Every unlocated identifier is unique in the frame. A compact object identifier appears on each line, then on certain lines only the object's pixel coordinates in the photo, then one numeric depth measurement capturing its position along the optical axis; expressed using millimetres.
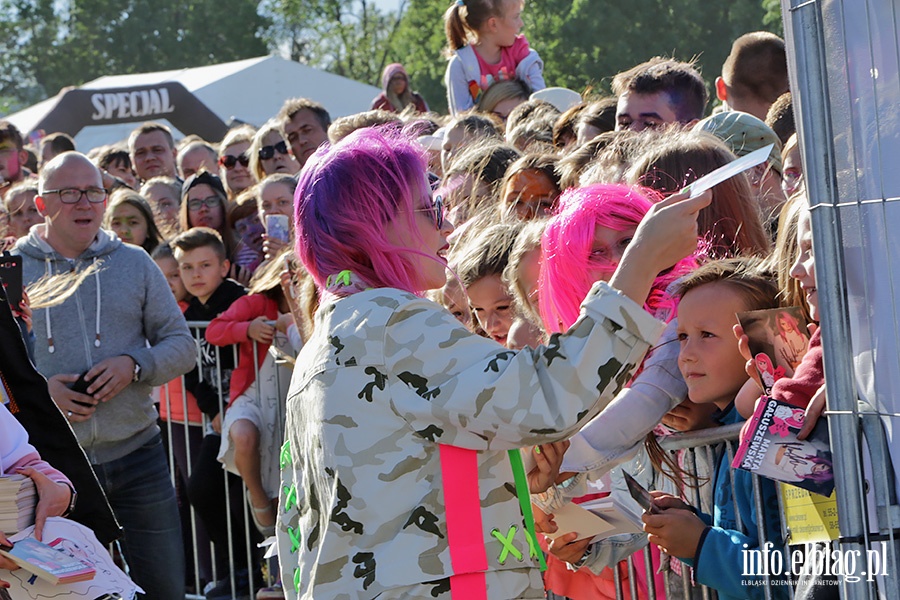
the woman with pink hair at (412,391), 4249
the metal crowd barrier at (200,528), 11315
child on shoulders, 14275
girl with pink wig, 5665
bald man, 10063
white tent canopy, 34109
